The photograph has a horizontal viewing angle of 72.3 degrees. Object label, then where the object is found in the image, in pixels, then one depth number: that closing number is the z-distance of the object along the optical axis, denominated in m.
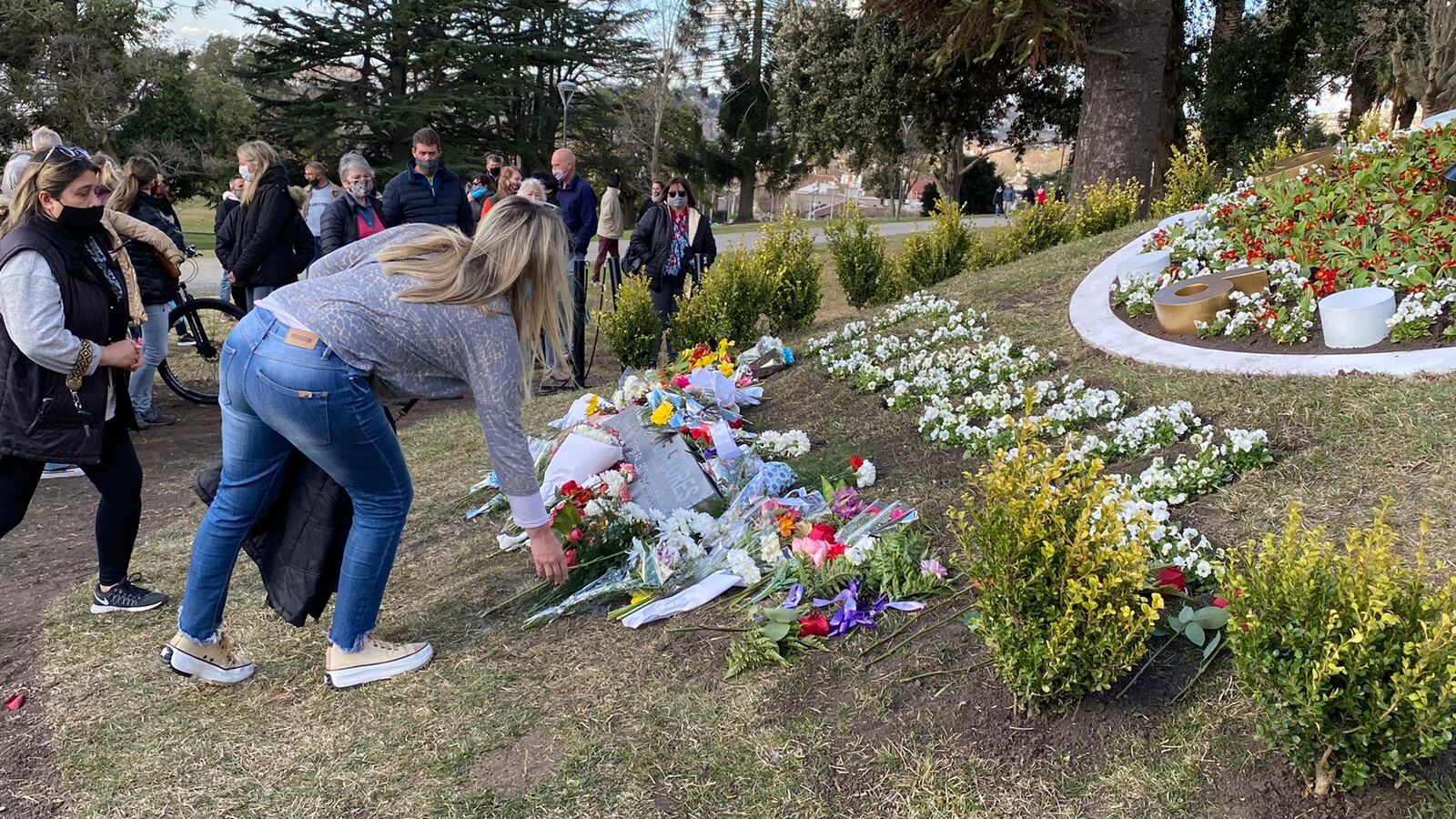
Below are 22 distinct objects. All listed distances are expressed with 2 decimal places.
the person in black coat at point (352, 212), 7.11
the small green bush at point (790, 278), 7.96
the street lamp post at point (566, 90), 34.06
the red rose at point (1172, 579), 2.83
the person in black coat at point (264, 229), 6.78
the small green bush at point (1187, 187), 8.91
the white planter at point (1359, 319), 4.30
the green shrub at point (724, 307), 7.55
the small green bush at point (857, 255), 9.07
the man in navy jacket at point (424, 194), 7.19
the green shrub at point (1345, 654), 1.90
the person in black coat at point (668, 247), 8.45
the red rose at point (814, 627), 3.03
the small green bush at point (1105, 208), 9.18
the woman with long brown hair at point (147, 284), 6.66
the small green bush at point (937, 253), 8.99
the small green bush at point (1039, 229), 8.97
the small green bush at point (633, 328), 7.41
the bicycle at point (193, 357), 7.61
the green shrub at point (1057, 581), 2.31
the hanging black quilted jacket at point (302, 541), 2.99
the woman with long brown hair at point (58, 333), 3.10
